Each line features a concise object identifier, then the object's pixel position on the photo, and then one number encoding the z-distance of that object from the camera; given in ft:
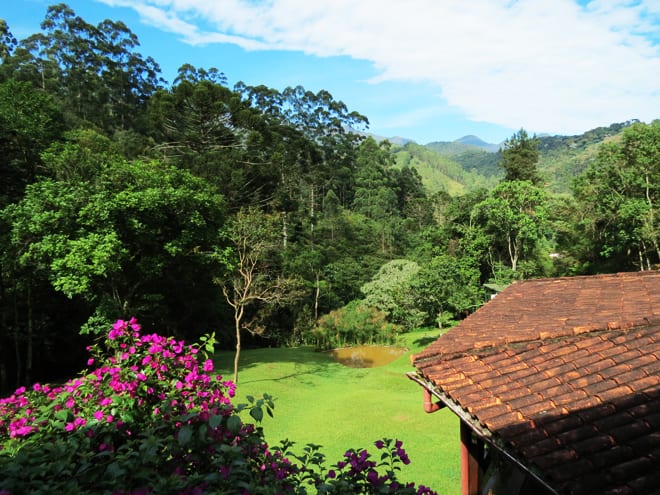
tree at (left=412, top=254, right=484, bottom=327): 64.08
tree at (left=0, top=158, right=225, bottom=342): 36.60
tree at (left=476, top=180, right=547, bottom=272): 76.43
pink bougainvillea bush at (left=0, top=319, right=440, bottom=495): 5.48
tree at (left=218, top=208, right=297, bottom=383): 47.55
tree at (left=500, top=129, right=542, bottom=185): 112.27
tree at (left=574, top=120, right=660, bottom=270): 63.87
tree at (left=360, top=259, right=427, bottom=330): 71.72
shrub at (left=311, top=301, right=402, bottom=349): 77.98
